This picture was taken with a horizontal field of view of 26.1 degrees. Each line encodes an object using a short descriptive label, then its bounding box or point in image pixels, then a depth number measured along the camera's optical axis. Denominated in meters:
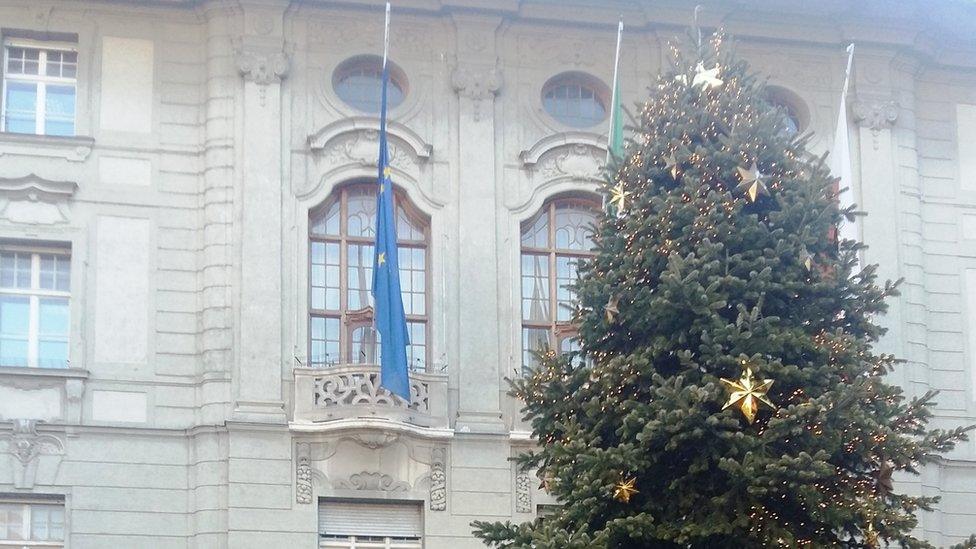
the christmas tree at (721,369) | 21.84
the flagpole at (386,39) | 27.80
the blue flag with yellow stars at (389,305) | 26.84
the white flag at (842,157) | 28.44
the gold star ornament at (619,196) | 23.64
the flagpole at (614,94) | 27.48
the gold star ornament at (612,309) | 23.00
